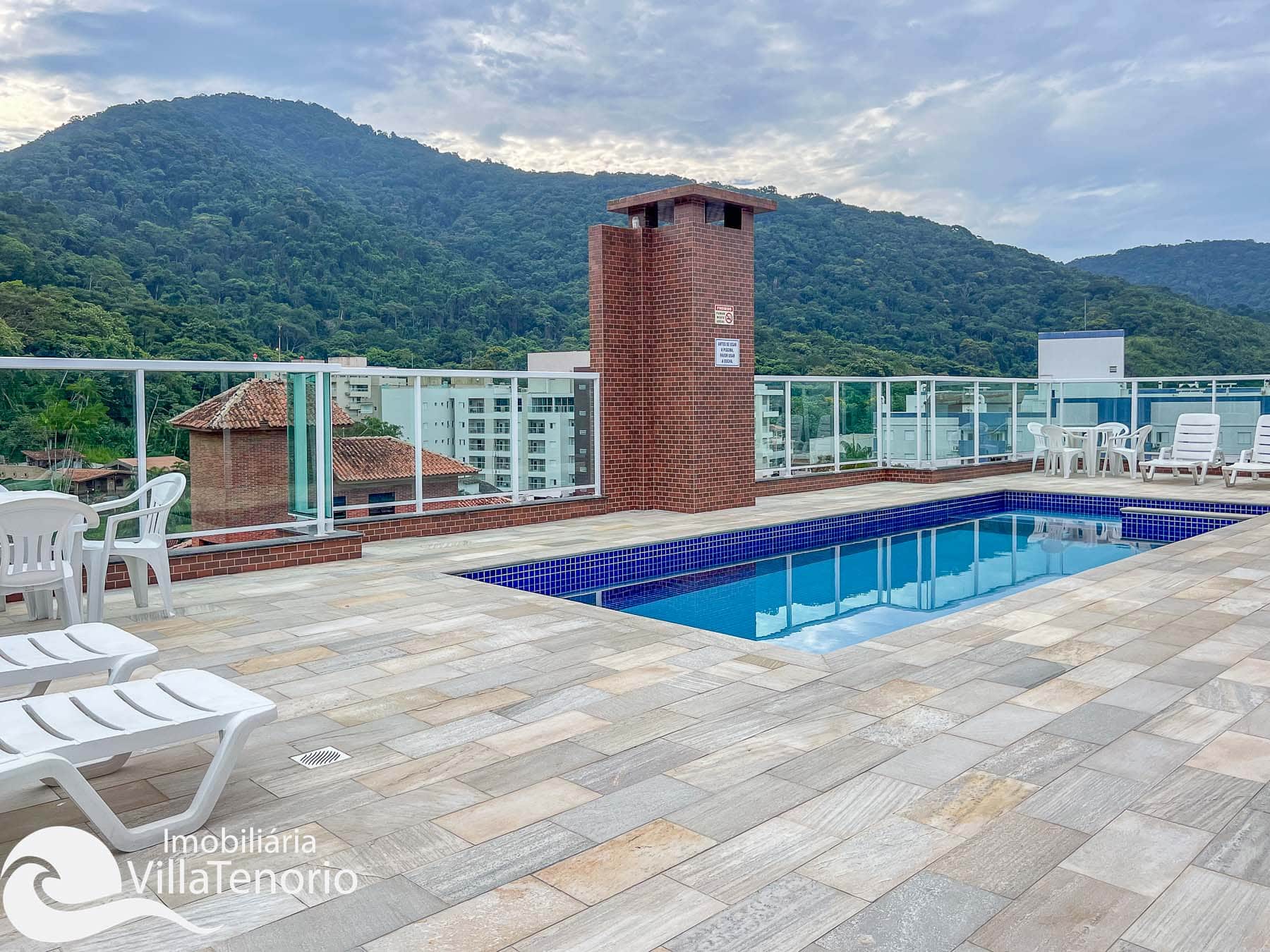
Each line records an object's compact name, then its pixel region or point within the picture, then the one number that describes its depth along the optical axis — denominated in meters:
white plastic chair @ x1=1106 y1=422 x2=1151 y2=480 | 13.46
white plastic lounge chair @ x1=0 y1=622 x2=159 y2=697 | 2.89
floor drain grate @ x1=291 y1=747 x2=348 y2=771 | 3.02
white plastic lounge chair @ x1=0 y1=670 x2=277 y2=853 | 2.22
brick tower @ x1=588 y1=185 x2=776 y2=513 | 9.72
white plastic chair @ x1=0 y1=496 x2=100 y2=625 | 4.27
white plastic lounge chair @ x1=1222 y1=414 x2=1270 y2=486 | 11.70
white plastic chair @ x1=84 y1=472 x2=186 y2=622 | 4.96
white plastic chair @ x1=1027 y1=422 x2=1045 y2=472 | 14.91
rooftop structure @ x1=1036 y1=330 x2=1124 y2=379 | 29.09
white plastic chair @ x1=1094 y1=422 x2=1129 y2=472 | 13.91
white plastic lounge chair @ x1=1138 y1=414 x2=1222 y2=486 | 12.41
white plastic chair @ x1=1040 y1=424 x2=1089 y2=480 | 13.92
